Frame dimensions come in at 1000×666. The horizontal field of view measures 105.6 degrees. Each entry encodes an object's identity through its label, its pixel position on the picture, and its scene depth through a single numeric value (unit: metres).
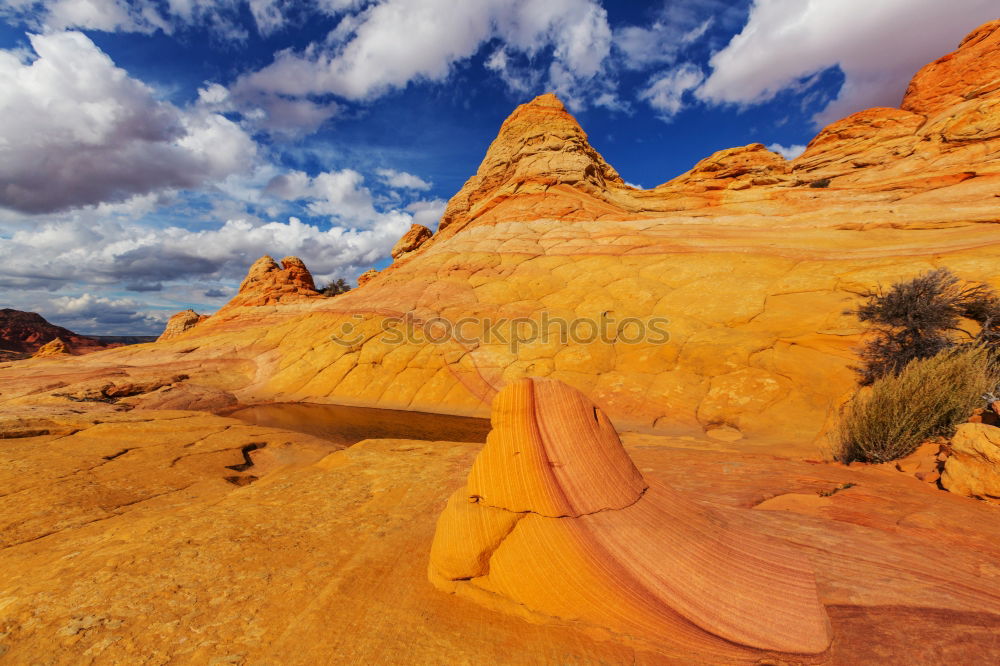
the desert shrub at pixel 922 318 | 8.48
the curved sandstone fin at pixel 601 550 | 2.59
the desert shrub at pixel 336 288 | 45.38
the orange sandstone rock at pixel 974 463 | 3.81
